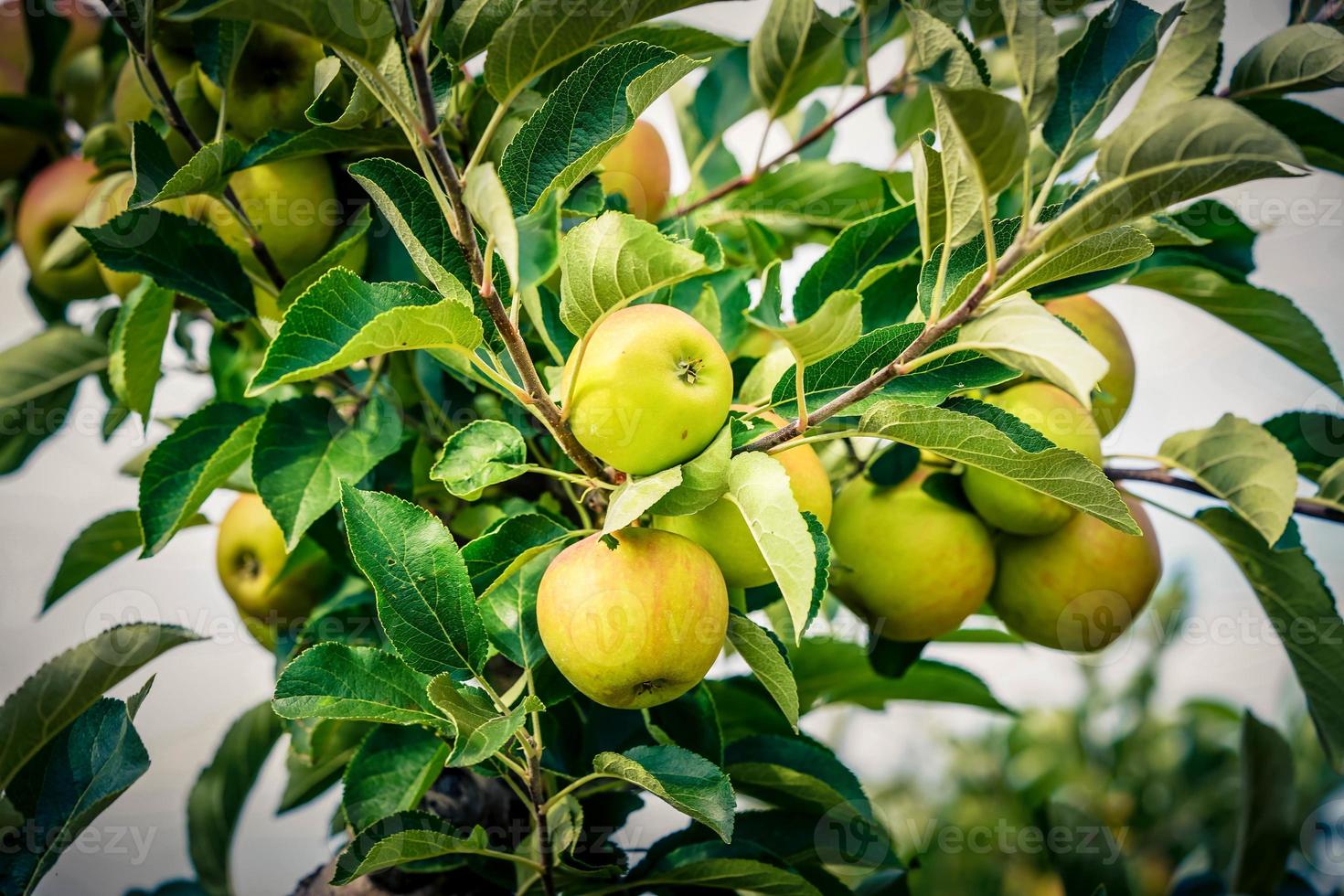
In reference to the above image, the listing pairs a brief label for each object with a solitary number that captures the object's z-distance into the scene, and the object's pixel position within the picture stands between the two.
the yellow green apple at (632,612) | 0.72
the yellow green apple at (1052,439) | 1.00
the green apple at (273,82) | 1.04
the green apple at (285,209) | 1.01
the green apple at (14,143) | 1.54
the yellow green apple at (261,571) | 1.22
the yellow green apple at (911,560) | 1.07
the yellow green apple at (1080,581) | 1.11
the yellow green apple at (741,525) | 0.80
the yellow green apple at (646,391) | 0.69
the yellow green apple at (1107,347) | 1.14
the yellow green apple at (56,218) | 1.35
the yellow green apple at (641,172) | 1.18
